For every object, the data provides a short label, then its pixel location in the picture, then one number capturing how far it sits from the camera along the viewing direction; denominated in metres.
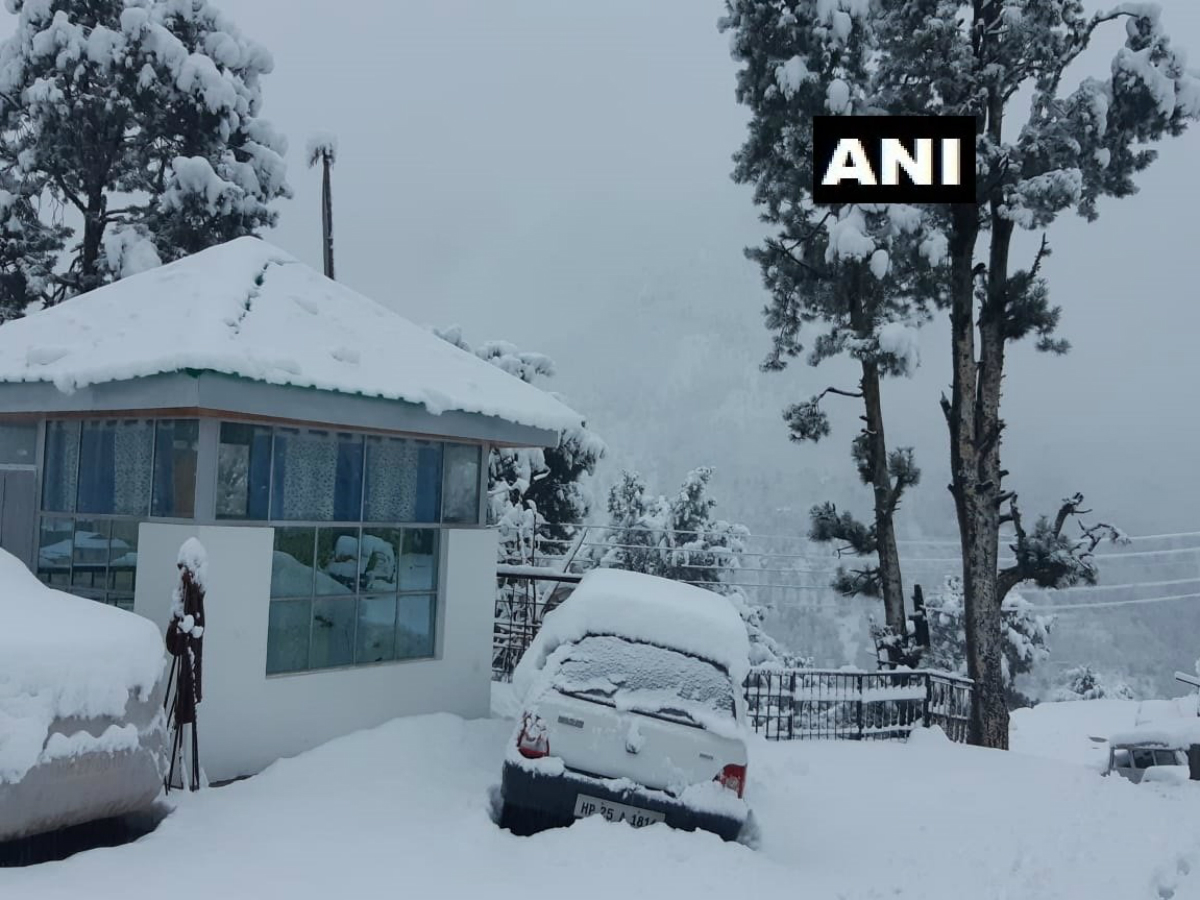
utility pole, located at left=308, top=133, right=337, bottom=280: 18.88
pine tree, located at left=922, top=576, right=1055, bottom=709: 38.66
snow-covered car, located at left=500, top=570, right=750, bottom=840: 6.86
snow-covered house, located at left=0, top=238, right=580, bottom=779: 8.37
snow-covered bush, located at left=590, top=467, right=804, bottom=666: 31.73
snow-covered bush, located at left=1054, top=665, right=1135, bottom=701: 47.03
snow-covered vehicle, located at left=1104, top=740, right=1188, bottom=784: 13.41
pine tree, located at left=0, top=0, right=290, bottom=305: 19.72
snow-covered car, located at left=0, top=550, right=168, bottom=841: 5.66
